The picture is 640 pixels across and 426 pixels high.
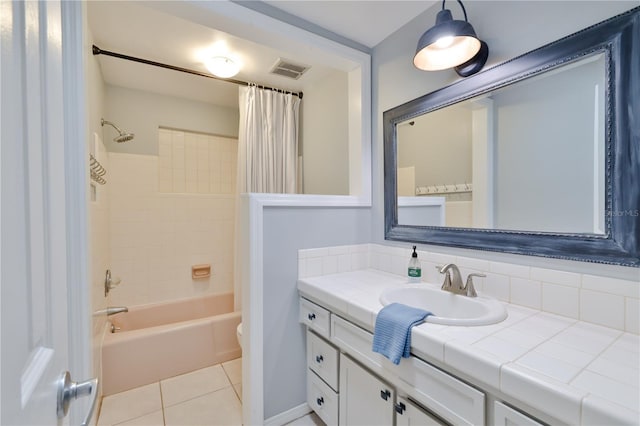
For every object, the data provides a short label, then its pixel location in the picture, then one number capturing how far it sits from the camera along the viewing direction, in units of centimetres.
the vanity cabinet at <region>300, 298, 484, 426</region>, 93
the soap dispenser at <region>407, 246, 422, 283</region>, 161
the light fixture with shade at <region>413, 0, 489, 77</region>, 123
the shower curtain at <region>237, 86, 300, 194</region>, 260
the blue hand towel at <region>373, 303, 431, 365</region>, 104
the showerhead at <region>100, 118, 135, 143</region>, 239
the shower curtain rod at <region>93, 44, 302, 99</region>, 204
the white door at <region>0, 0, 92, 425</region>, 35
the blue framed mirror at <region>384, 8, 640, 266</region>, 98
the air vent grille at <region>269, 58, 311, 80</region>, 228
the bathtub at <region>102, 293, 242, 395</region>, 209
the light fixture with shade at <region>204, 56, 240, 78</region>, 219
